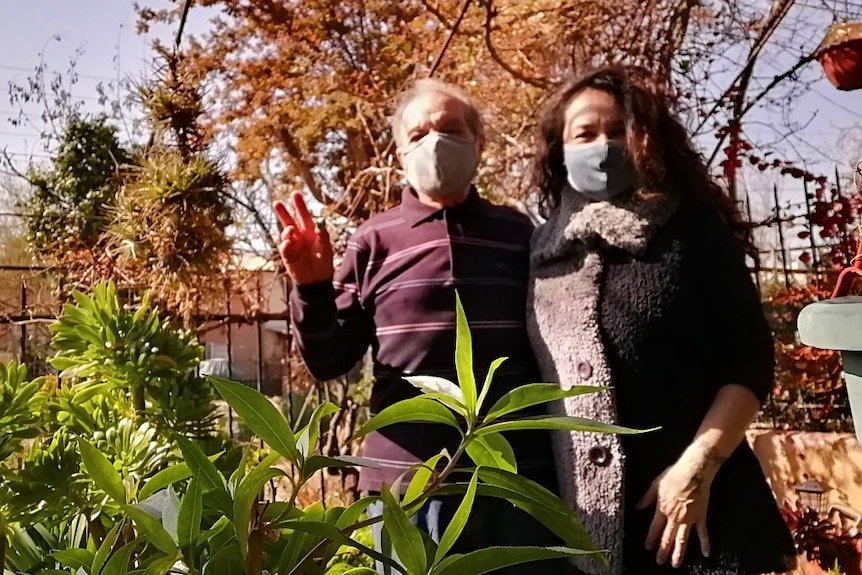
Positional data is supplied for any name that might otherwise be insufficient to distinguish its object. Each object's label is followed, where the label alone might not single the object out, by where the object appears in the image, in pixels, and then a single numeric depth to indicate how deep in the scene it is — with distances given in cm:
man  85
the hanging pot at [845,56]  111
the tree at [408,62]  155
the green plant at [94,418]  38
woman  73
